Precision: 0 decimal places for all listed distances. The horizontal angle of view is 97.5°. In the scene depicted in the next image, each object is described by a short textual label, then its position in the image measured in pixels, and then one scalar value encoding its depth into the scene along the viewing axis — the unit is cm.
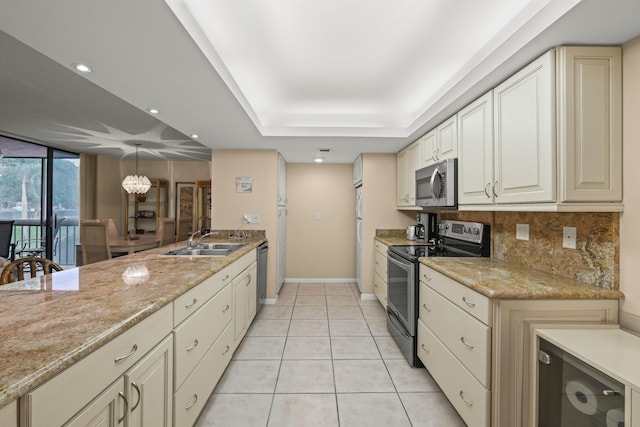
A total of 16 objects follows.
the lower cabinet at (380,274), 340
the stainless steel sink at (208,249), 265
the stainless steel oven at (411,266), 229
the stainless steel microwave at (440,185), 235
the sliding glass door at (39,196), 440
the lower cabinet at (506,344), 136
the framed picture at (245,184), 379
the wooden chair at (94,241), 363
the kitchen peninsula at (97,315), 70
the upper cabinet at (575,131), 138
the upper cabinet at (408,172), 318
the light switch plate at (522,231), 197
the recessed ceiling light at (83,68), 163
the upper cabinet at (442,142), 238
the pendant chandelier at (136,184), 496
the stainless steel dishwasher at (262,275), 330
